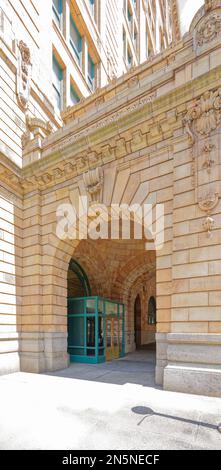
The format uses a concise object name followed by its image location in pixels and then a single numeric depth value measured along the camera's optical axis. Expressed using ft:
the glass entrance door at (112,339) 50.21
